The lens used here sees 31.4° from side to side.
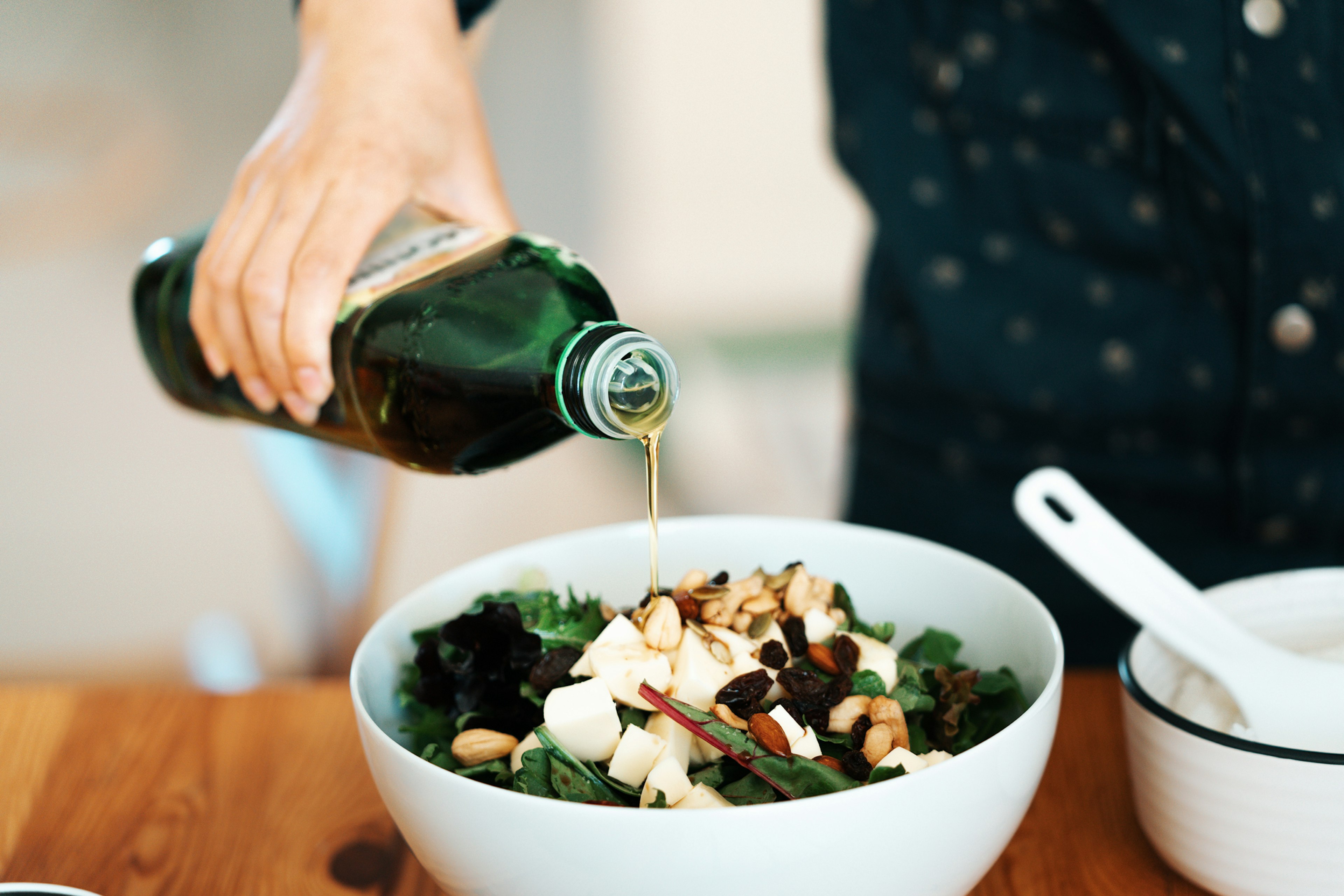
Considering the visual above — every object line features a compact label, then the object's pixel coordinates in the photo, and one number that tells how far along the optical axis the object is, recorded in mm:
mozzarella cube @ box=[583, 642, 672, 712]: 637
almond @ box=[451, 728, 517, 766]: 640
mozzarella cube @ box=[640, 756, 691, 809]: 616
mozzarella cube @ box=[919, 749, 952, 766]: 623
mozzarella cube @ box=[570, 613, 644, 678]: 644
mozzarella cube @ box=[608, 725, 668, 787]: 626
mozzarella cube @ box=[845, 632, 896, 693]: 657
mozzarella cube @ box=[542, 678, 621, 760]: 626
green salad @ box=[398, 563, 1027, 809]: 625
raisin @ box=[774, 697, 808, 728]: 644
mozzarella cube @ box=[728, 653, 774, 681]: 646
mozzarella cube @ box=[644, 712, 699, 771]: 631
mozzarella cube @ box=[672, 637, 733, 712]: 639
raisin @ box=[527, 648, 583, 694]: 648
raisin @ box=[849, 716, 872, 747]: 639
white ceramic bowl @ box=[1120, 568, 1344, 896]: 621
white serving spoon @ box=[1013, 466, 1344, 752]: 657
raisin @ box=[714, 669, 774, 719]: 636
